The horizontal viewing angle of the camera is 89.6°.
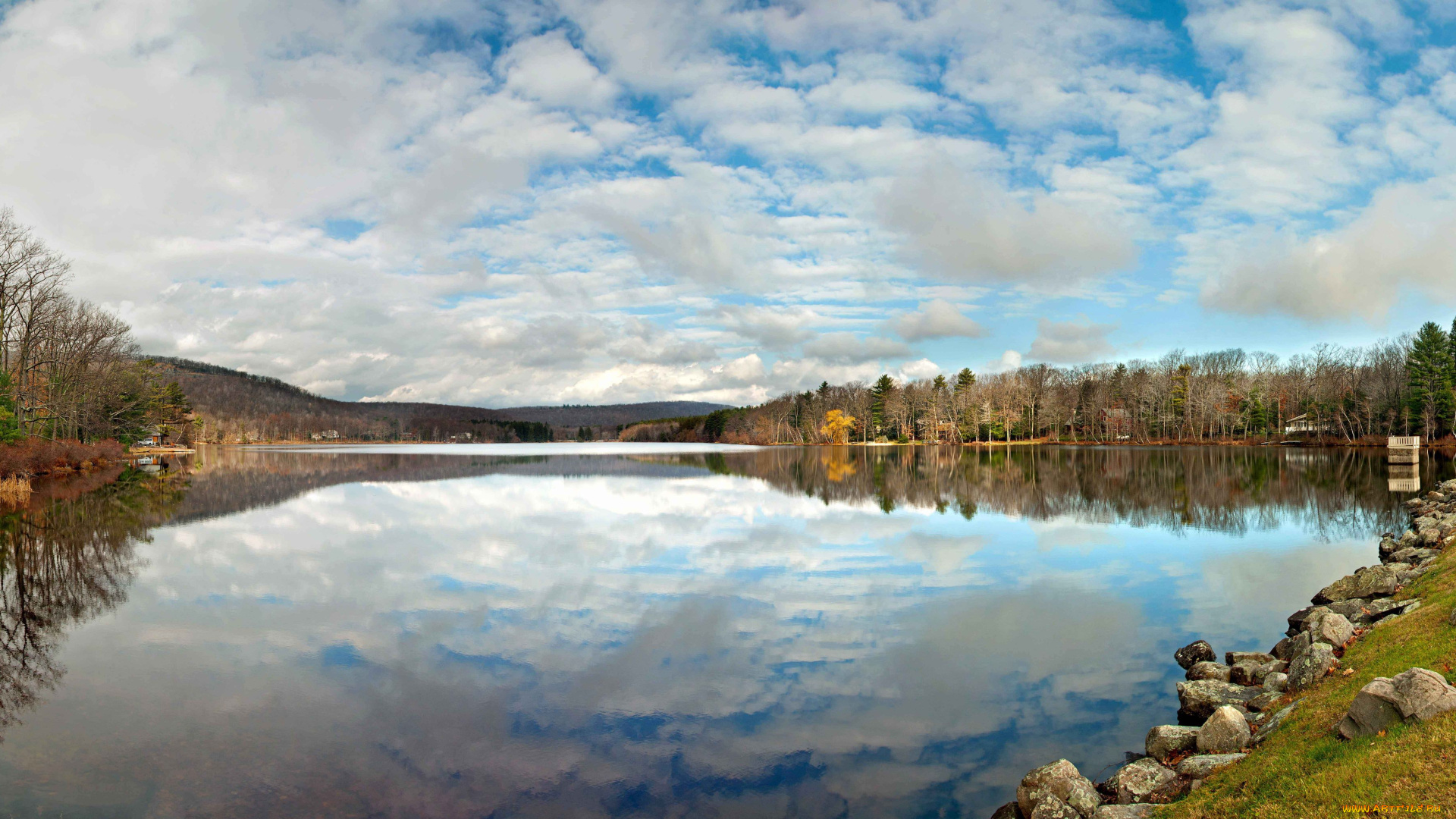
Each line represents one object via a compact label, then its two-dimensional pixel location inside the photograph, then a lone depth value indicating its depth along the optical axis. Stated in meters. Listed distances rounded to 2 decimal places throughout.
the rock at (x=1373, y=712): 4.98
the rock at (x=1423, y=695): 4.75
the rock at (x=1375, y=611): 9.88
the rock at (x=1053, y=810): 5.55
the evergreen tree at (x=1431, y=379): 64.75
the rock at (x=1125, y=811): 5.33
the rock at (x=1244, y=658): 9.23
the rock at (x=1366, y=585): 11.54
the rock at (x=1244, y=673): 8.77
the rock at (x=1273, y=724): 6.32
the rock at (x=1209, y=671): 8.88
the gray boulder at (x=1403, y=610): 9.22
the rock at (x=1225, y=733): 6.36
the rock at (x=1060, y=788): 5.64
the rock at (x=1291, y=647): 8.86
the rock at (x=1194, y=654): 9.66
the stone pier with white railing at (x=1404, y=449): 48.16
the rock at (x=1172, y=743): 6.71
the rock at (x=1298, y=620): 10.82
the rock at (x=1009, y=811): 5.98
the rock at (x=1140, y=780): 5.86
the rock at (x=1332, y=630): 8.66
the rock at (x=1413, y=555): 13.87
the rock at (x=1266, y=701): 7.47
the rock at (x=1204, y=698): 7.89
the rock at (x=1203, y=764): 5.94
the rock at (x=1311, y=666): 7.45
